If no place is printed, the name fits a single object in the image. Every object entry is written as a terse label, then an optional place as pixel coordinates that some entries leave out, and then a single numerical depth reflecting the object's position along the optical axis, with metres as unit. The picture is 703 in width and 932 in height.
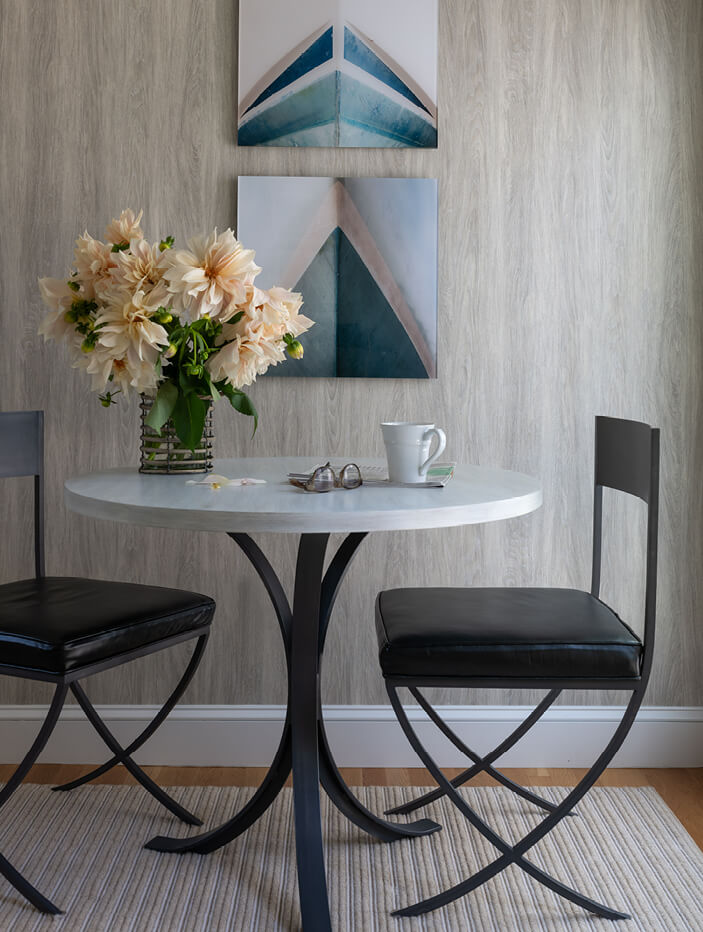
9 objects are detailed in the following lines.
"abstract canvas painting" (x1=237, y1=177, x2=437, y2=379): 2.59
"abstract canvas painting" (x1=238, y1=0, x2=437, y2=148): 2.56
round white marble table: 1.54
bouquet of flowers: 1.80
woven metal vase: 1.99
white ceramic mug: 1.81
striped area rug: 1.90
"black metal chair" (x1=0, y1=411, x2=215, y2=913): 1.85
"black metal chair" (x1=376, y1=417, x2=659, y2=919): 1.77
